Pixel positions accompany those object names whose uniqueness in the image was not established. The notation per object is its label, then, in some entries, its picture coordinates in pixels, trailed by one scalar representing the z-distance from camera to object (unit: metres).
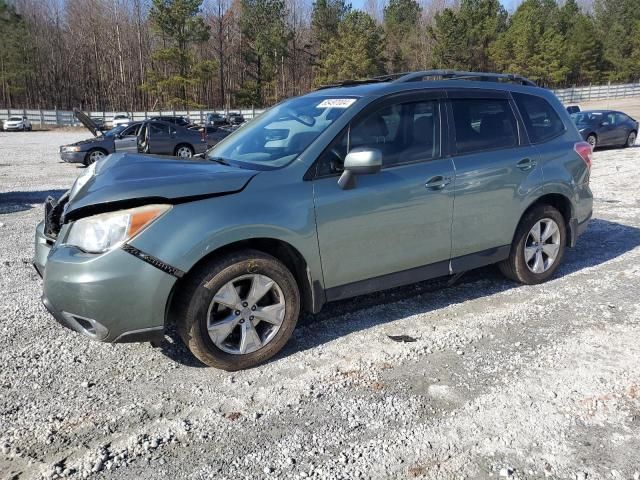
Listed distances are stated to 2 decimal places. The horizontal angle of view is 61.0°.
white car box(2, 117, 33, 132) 41.78
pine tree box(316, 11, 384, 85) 60.84
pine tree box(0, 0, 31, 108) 58.41
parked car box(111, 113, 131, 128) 42.28
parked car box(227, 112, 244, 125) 35.38
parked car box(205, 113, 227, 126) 37.42
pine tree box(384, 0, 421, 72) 72.56
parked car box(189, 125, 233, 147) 19.17
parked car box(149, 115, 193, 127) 26.73
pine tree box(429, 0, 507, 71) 66.19
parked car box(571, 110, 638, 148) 18.00
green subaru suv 3.13
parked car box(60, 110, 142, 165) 16.12
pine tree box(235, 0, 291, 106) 61.88
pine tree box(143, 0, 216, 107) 54.97
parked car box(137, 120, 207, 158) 17.36
